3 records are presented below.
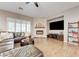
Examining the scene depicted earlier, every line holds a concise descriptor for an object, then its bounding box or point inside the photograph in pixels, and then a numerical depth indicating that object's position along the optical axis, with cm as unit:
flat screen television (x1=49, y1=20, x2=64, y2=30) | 386
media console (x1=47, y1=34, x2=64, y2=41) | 382
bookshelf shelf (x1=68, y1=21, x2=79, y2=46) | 277
